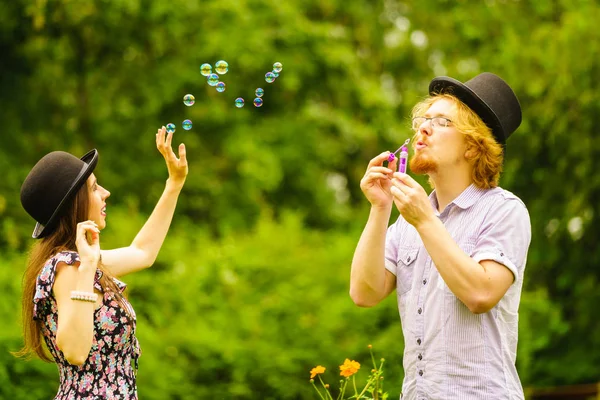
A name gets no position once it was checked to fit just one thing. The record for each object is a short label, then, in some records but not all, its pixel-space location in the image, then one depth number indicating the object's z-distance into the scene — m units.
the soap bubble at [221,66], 8.98
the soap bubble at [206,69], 8.94
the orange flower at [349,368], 6.92
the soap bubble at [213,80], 8.61
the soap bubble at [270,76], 8.81
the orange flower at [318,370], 6.97
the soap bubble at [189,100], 8.78
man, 5.98
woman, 6.48
